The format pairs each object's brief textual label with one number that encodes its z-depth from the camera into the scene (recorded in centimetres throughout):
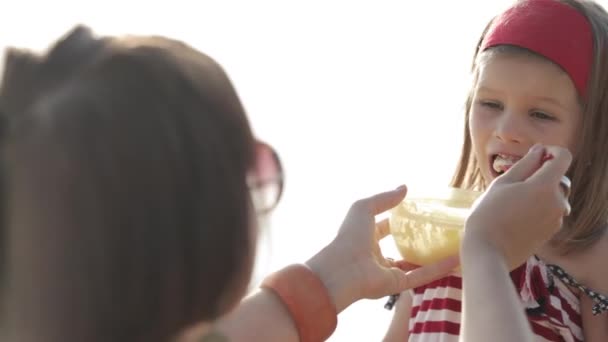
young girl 139
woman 90
